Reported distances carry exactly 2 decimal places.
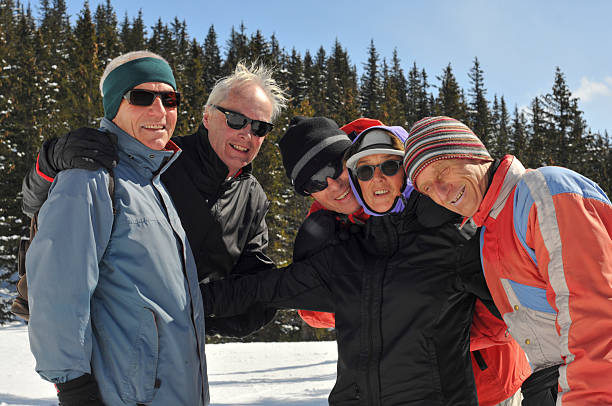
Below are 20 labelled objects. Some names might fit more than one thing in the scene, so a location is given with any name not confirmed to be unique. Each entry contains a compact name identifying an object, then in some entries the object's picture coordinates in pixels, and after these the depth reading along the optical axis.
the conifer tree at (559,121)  33.72
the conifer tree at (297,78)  58.09
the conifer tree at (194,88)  32.97
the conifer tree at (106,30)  34.06
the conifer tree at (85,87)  22.98
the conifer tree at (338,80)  46.62
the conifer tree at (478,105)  52.88
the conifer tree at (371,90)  51.66
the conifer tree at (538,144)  35.81
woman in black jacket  2.48
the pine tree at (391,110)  40.33
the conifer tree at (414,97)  66.04
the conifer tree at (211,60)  56.56
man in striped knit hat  1.71
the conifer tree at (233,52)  49.59
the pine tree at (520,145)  42.60
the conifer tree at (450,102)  39.31
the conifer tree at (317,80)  47.90
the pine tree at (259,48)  32.65
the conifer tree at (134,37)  54.21
